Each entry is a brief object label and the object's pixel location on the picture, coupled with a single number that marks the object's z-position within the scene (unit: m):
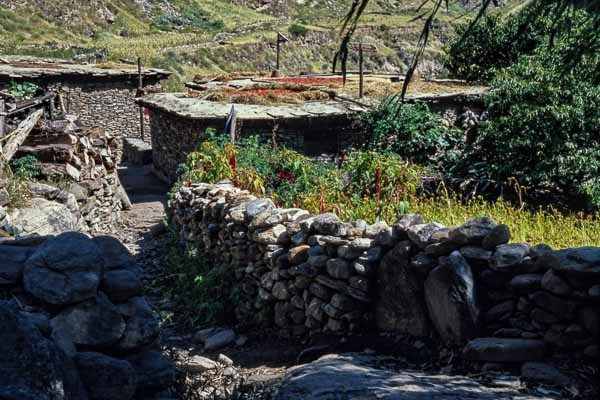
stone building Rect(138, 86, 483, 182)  14.16
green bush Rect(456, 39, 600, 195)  10.53
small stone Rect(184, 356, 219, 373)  6.05
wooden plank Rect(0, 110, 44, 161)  10.82
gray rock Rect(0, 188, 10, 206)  8.87
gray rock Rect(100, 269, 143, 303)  4.19
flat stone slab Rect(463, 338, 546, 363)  4.93
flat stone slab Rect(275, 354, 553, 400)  4.55
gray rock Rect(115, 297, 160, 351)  4.11
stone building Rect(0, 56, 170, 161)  21.94
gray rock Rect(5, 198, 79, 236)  8.49
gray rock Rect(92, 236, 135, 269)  4.41
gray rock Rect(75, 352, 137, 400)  3.60
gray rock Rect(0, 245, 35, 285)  3.96
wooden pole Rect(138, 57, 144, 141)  23.34
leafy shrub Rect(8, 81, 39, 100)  15.95
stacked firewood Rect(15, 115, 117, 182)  11.59
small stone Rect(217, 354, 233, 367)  6.36
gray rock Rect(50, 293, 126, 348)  3.82
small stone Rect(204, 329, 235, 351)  6.86
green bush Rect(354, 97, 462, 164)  13.12
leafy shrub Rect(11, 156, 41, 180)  11.06
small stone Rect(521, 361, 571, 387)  4.67
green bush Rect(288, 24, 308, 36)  49.12
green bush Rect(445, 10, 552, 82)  20.06
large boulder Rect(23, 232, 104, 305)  3.87
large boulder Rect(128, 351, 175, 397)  4.10
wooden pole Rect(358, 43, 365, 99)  15.31
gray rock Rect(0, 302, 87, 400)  2.98
